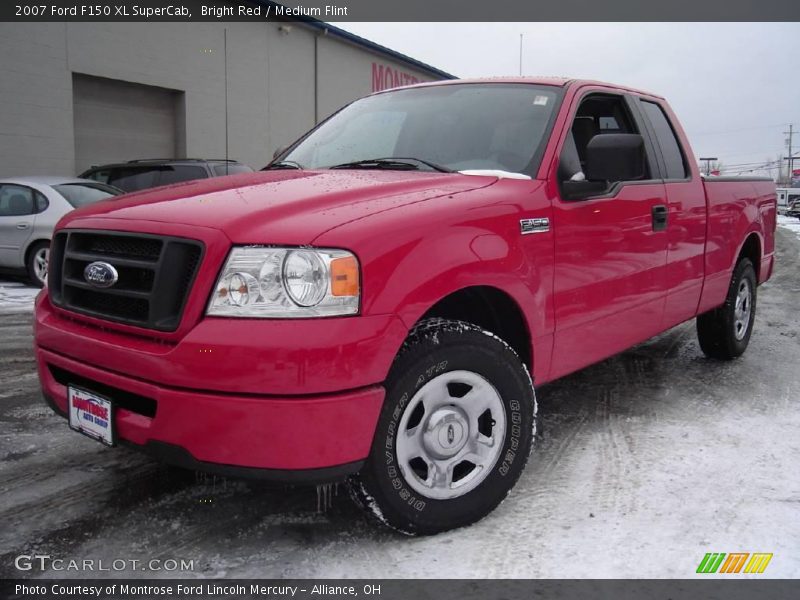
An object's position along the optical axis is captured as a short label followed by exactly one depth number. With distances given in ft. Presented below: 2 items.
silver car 29.81
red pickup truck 7.27
